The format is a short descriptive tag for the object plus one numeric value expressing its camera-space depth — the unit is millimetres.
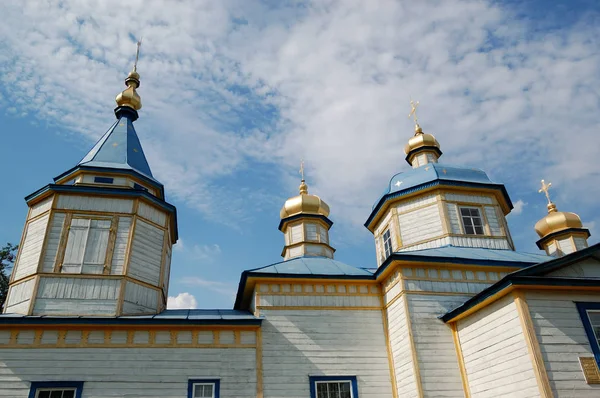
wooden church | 10234
